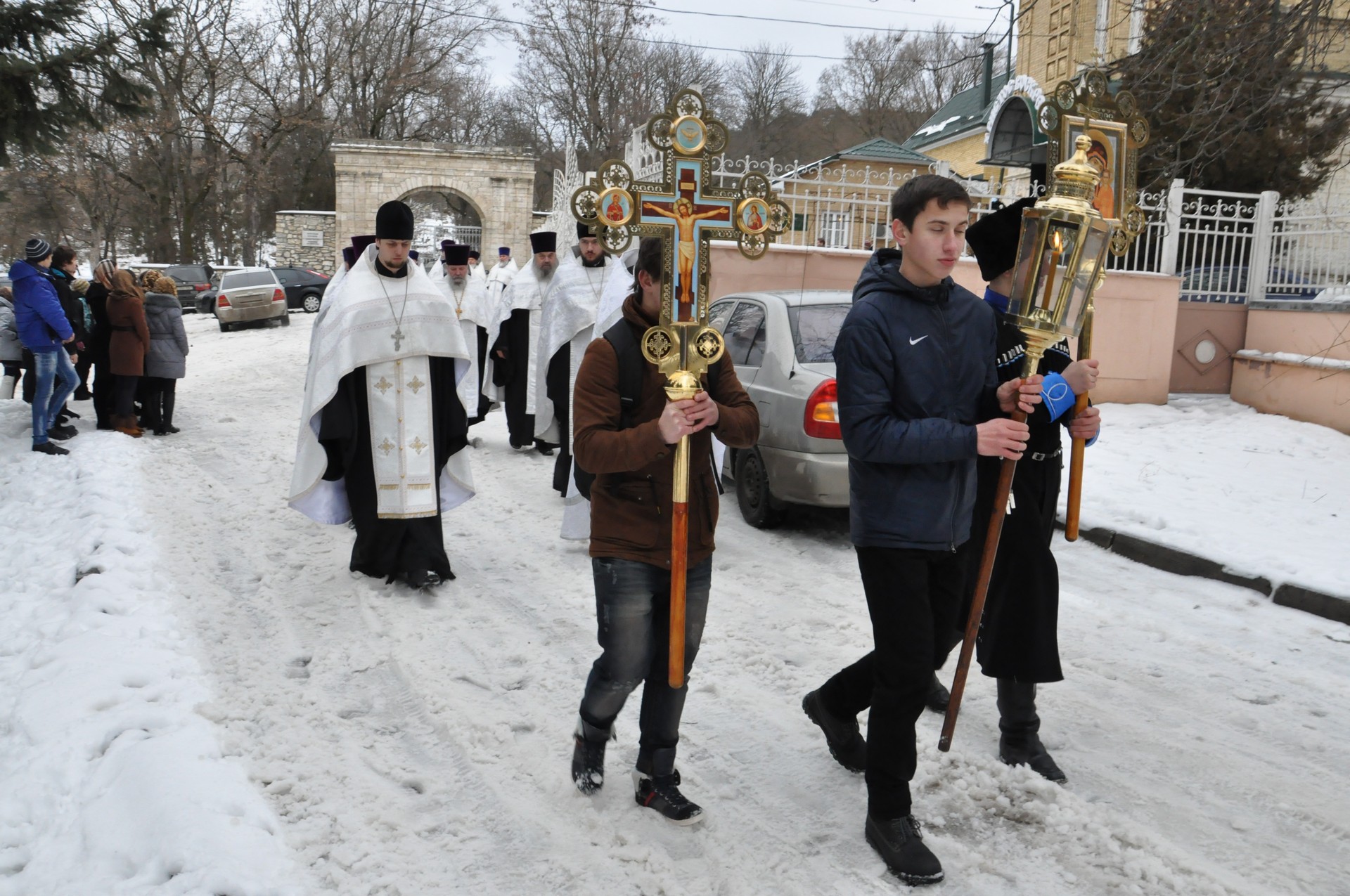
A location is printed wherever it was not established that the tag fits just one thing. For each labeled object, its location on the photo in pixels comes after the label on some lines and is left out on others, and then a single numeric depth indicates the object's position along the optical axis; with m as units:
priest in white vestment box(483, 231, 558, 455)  10.34
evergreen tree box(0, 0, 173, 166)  8.85
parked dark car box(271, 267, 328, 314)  32.28
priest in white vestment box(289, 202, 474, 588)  6.08
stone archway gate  34.47
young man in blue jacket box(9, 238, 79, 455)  10.05
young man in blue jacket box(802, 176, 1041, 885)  3.24
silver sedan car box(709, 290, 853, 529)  7.19
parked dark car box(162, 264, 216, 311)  33.12
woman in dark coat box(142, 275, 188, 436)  11.59
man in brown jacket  3.42
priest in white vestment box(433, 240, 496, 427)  10.95
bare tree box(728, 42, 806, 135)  47.06
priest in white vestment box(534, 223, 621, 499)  8.36
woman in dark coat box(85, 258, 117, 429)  11.09
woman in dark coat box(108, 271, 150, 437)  11.05
